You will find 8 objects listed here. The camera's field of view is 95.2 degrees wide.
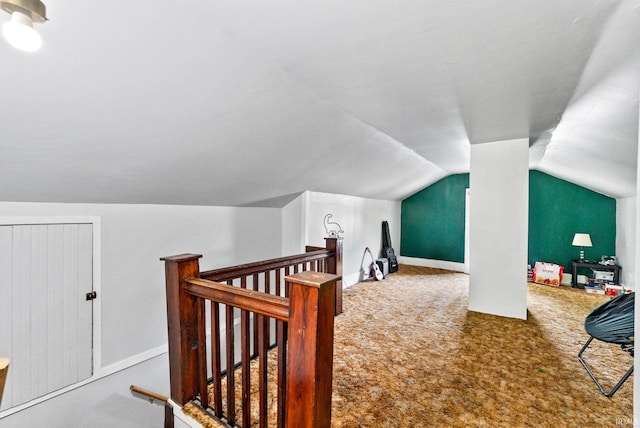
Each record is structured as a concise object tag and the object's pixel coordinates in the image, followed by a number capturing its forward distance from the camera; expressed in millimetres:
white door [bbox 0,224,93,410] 2422
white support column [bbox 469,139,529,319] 3422
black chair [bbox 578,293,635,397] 1953
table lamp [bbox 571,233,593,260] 5027
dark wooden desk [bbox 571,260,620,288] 4824
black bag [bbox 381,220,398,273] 6406
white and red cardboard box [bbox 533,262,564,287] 5250
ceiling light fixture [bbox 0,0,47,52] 1080
